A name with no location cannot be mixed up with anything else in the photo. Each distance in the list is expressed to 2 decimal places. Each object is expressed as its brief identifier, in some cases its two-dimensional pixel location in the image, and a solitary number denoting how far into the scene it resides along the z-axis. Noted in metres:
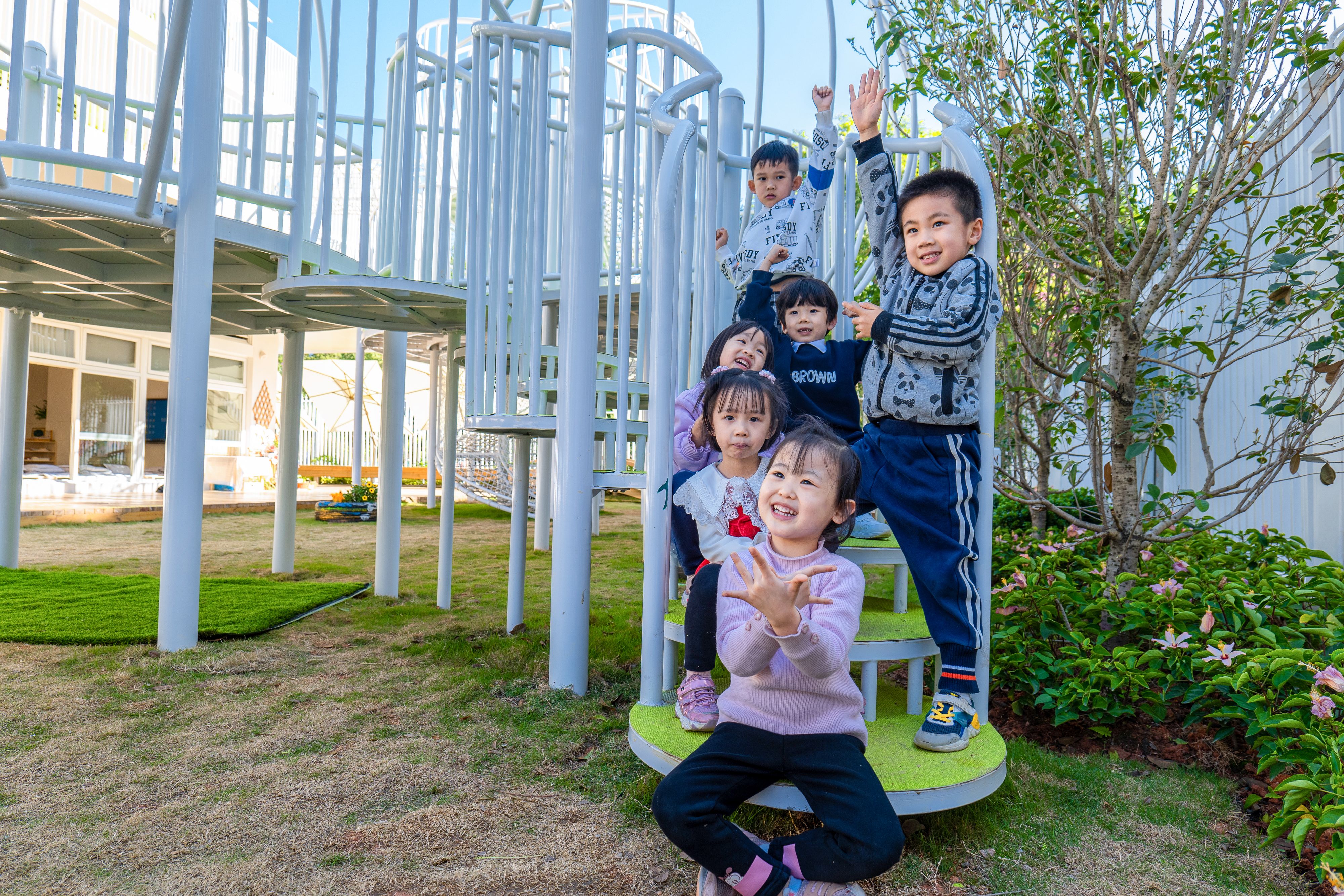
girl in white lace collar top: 2.04
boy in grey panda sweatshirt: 1.96
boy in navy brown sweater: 2.58
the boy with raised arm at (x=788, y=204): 3.07
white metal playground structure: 2.17
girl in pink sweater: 1.46
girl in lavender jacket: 2.32
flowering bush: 1.83
